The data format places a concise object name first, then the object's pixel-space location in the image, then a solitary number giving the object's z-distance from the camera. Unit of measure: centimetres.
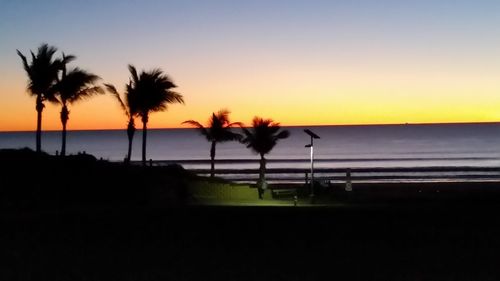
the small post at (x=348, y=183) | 3922
